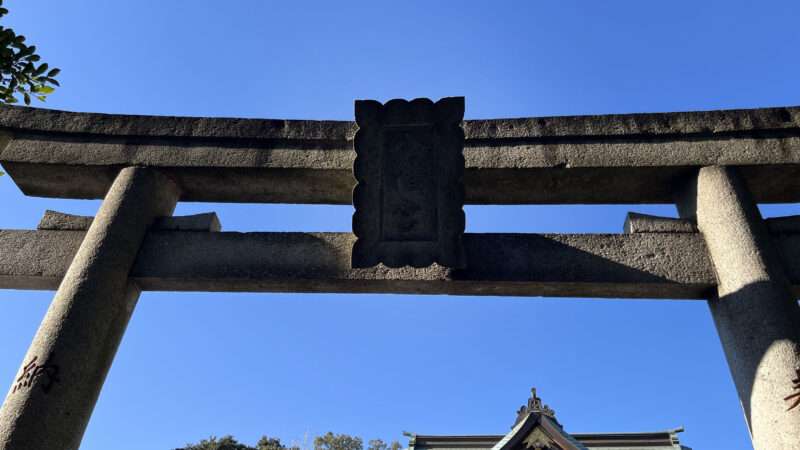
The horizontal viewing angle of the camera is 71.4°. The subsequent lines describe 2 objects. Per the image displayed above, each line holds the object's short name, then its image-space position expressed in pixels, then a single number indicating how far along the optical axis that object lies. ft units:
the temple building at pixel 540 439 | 34.35
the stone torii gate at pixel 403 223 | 12.95
